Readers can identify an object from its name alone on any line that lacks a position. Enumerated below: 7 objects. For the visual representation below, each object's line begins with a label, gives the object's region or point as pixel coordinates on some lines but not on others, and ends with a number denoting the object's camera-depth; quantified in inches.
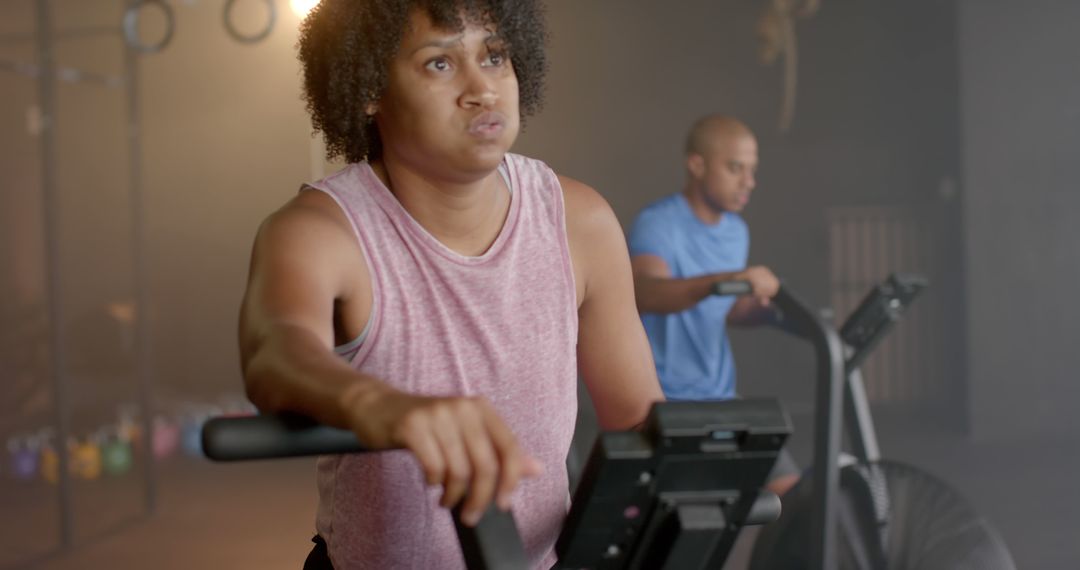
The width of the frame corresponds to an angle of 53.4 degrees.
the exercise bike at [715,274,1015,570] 85.1
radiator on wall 211.9
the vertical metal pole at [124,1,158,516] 149.6
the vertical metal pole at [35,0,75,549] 133.1
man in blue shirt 86.0
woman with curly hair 39.2
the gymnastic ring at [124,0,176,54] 127.9
